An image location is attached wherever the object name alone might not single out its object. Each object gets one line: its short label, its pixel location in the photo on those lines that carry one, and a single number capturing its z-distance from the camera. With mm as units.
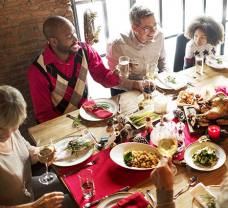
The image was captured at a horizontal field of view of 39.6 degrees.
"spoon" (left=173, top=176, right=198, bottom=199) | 1630
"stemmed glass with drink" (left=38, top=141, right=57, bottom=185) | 1893
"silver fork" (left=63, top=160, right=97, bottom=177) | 1868
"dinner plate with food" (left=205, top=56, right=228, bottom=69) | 2855
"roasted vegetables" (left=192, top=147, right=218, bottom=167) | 1794
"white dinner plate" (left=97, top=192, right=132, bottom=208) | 1610
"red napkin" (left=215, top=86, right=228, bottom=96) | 2299
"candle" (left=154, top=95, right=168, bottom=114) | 2252
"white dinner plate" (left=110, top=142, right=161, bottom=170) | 1894
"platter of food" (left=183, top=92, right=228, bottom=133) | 2064
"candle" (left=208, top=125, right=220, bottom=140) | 1956
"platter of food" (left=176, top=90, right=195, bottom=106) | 2372
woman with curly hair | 3191
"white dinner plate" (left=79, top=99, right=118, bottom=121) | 2320
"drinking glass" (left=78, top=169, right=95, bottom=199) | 1685
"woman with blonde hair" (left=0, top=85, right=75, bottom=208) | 1730
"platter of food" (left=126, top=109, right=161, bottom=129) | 2186
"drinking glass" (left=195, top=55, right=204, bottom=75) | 2768
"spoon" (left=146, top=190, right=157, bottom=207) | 1583
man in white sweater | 2855
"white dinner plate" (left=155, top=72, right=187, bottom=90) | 2619
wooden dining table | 1705
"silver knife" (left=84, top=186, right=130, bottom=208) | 1616
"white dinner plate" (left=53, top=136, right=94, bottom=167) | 1929
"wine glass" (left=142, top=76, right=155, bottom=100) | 2463
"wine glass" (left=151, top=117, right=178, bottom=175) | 1801
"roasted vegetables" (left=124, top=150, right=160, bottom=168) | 1832
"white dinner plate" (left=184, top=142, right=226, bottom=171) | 1771
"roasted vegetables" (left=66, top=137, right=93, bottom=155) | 2014
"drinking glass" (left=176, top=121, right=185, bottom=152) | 1942
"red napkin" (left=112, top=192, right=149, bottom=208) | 1562
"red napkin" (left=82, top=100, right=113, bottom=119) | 2323
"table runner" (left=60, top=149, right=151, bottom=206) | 1709
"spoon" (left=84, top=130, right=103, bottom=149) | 2044
